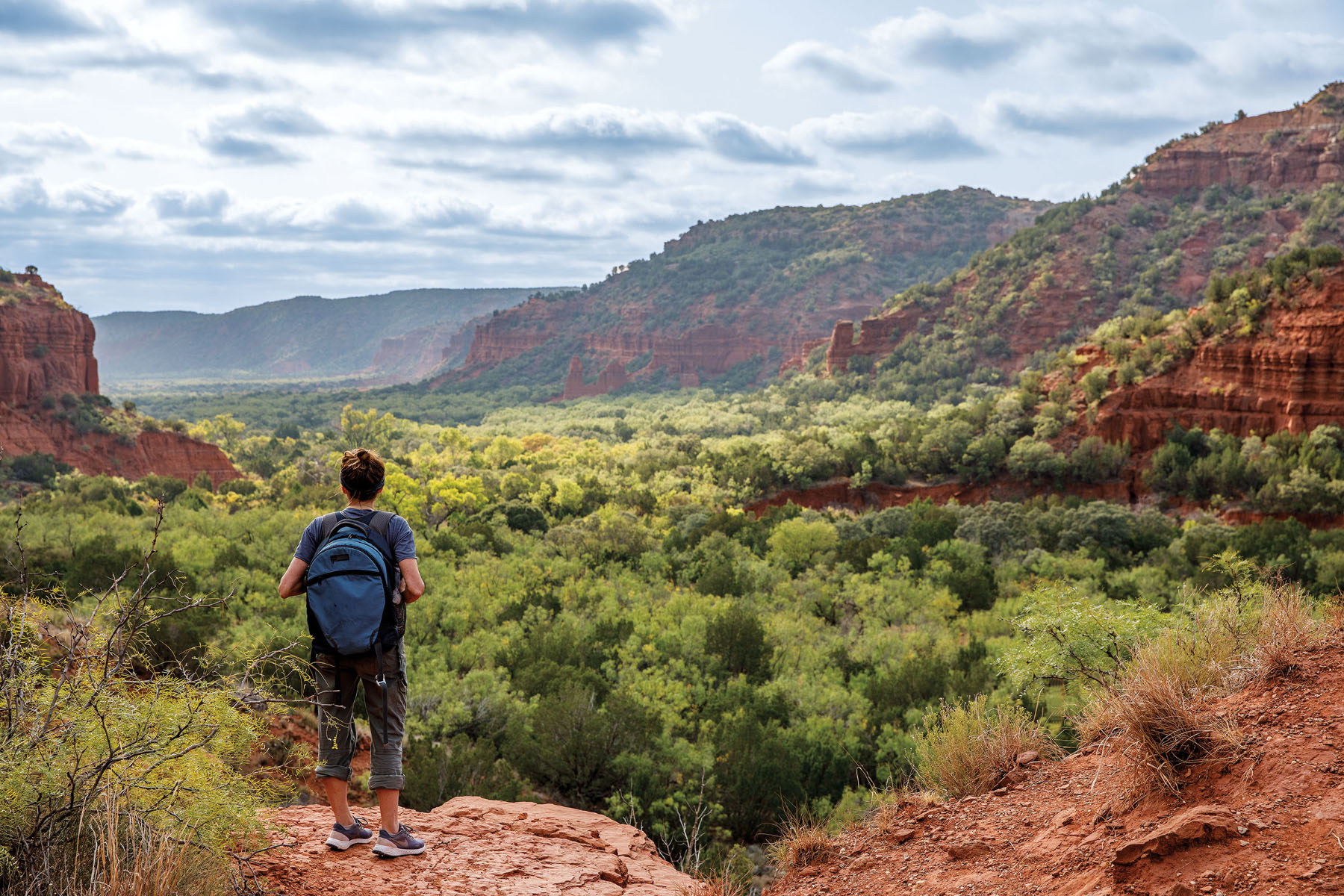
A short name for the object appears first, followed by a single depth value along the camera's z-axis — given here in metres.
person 4.26
